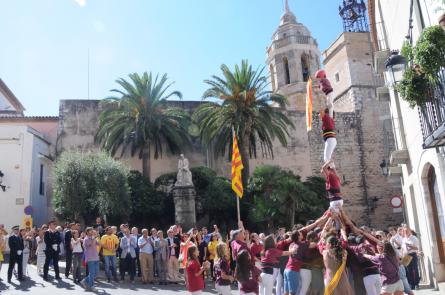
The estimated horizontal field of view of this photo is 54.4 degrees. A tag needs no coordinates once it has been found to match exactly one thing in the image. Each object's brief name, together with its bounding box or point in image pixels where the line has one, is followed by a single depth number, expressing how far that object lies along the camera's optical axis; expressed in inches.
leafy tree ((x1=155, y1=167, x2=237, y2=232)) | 1035.9
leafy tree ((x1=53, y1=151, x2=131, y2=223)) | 861.8
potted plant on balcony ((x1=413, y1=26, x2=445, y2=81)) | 291.6
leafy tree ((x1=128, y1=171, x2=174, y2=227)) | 1012.5
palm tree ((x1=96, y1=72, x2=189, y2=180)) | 1064.2
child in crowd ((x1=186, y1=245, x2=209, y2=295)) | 292.7
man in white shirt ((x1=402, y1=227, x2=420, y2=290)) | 461.1
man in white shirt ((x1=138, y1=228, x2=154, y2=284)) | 525.5
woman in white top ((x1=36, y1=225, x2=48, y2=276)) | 547.8
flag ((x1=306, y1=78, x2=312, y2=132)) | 326.6
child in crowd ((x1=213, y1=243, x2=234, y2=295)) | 288.5
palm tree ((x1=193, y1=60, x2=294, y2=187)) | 1002.1
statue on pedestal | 800.3
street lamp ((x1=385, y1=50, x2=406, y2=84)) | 353.1
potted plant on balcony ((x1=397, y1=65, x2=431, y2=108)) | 339.9
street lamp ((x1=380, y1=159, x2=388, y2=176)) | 805.2
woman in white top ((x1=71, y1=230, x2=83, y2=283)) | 504.4
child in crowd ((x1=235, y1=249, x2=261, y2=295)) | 263.0
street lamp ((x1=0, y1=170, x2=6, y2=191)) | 968.4
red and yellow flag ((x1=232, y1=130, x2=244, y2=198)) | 552.1
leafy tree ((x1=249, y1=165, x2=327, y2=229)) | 968.3
